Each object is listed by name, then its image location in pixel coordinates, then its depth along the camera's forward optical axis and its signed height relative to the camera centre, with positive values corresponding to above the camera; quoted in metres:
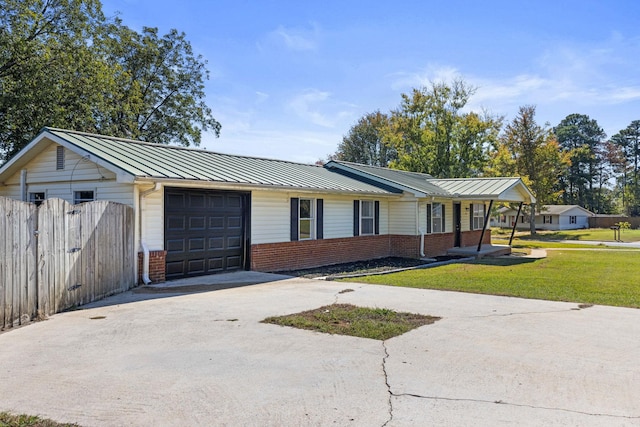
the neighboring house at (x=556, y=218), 57.69 -0.02
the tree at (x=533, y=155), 43.97 +5.80
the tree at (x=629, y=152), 78.51 +11.07
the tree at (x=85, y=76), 20.22 +6.99
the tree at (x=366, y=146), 53.12 +8.01
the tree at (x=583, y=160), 75.31 +8.87
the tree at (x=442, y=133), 36.31 +6.49
